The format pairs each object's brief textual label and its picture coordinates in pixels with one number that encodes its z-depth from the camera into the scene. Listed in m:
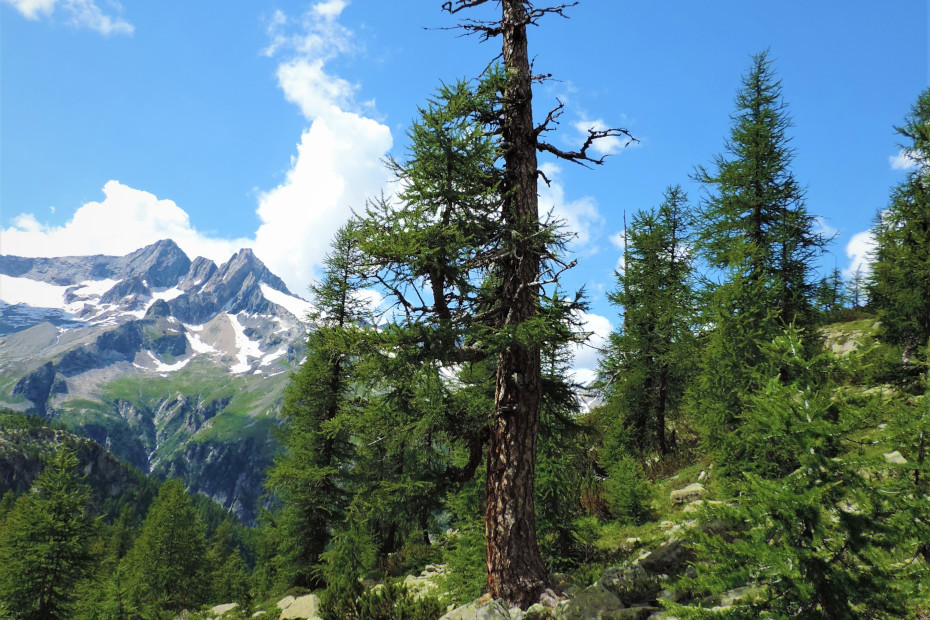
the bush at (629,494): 11.88
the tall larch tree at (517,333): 6.39
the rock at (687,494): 12.47
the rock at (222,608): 19.63
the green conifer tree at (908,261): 15.83
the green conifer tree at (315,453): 19.00
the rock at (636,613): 5.01
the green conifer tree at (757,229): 11.83
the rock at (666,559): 6.82
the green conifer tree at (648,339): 19.80
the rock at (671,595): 5.60
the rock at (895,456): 9.62
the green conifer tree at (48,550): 19.02
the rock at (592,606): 5.20
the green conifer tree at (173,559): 30.33
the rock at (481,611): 5.83
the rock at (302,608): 11.81
